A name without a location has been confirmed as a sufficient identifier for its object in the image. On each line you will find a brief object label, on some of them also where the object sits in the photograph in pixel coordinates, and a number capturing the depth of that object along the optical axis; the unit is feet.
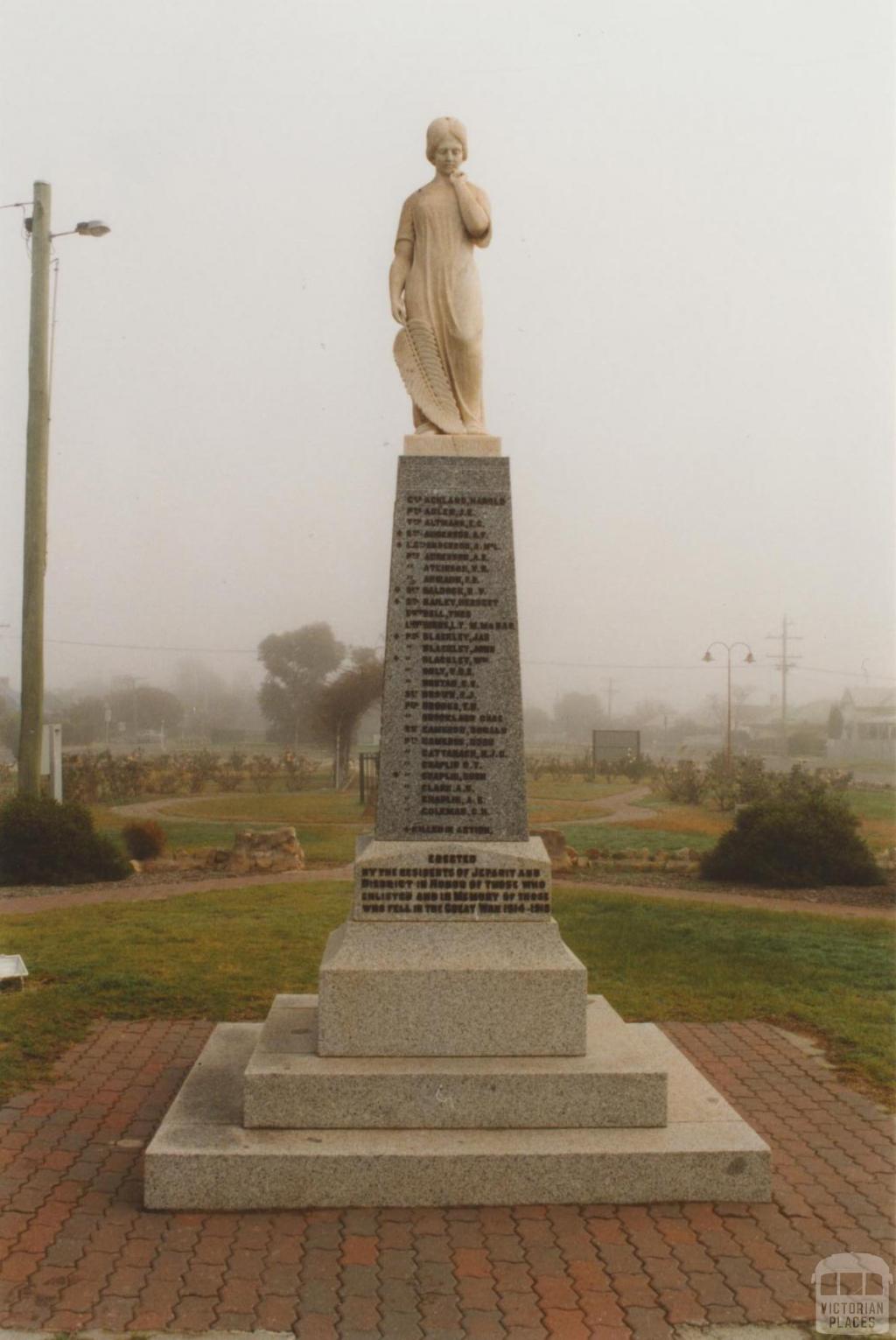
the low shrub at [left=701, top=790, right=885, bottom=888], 48.06
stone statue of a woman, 21.12
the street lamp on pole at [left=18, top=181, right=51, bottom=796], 50.03
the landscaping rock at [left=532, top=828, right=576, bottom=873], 54.55
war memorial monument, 16.48
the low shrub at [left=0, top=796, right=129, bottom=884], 48.39
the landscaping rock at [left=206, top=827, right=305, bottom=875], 52.54
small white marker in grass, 28.99
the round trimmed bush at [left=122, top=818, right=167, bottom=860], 54.75
